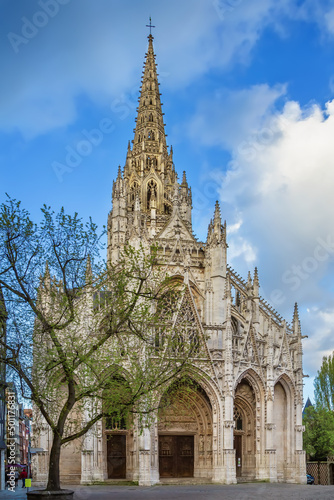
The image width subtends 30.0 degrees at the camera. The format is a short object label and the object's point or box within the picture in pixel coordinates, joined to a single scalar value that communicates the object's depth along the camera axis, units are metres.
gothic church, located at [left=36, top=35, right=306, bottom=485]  41.00
